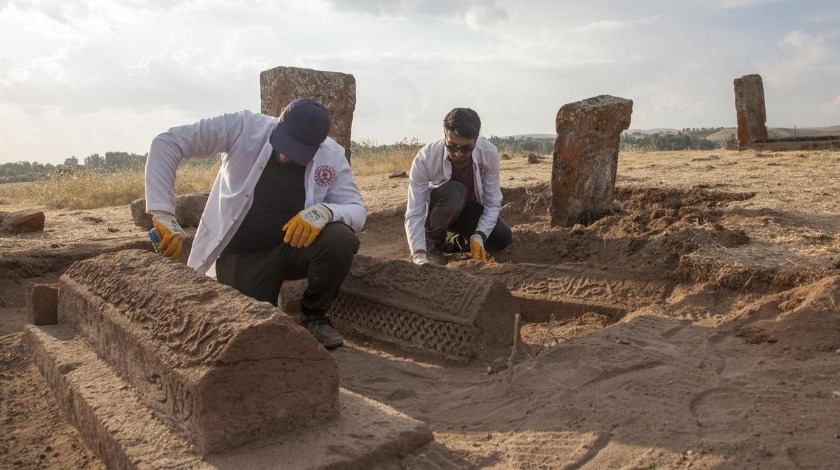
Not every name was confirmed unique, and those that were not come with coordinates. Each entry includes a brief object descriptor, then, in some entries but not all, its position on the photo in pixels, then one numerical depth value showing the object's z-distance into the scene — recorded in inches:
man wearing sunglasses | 196.5
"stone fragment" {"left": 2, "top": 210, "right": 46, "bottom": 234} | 272.2
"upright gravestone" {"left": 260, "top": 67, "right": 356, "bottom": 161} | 280.7
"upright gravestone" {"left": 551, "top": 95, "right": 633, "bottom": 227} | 234.5
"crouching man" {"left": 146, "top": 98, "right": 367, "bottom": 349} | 152.5
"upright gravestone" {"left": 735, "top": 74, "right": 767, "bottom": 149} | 507.2
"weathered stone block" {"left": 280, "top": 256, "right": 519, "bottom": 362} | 151.8
